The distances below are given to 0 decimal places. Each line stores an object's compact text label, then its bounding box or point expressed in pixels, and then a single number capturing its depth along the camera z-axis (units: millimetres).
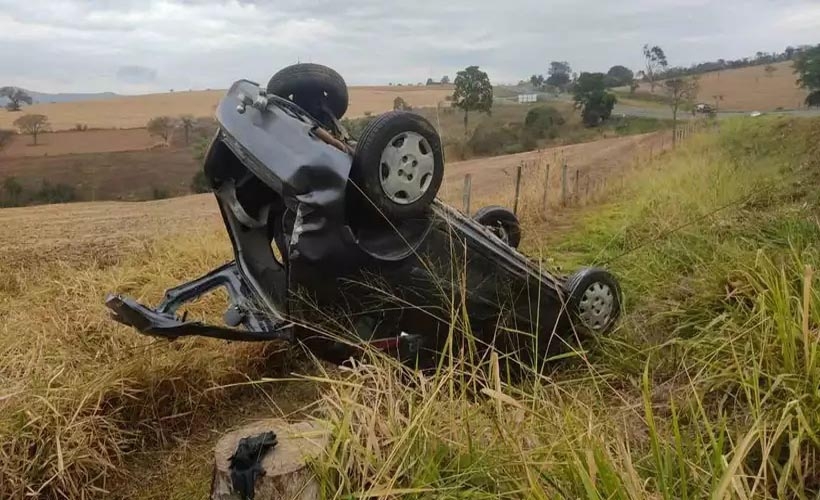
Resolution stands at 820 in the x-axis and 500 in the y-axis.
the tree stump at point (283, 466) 2449
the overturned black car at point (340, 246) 3273
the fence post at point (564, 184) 13908
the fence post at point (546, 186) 13008
